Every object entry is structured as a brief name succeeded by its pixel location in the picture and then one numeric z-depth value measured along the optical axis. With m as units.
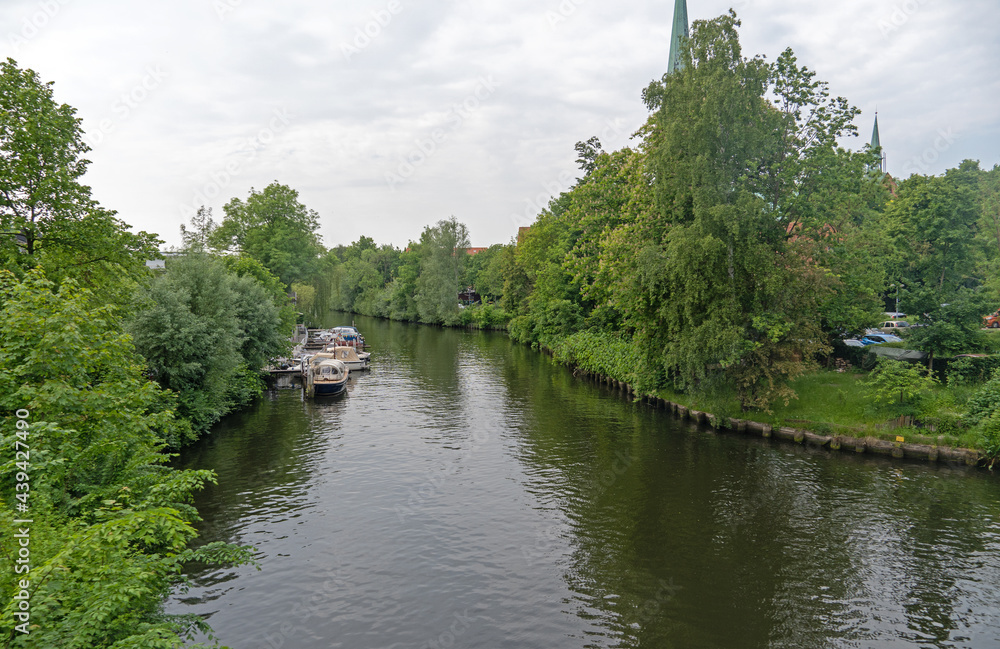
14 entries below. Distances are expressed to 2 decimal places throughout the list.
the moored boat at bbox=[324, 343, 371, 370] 47.91
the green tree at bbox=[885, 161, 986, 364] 29.52
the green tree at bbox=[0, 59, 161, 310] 20.12
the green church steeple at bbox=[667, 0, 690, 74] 62.34
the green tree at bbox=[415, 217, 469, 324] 92.06
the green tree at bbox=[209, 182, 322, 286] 61.21
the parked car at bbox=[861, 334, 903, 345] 41.61
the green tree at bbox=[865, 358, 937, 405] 25.81
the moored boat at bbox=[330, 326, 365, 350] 59.66
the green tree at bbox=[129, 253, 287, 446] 25.23
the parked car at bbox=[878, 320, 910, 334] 47.88
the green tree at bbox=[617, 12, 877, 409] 27.03
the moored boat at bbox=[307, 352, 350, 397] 37.34
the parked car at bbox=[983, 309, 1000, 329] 41.67
